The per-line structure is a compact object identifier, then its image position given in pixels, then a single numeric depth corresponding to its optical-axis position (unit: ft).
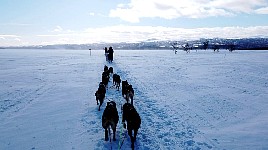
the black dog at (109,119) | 21.34
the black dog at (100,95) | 32.07
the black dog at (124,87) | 34.39
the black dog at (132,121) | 20.36
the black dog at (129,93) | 32.68
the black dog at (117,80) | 43.18
